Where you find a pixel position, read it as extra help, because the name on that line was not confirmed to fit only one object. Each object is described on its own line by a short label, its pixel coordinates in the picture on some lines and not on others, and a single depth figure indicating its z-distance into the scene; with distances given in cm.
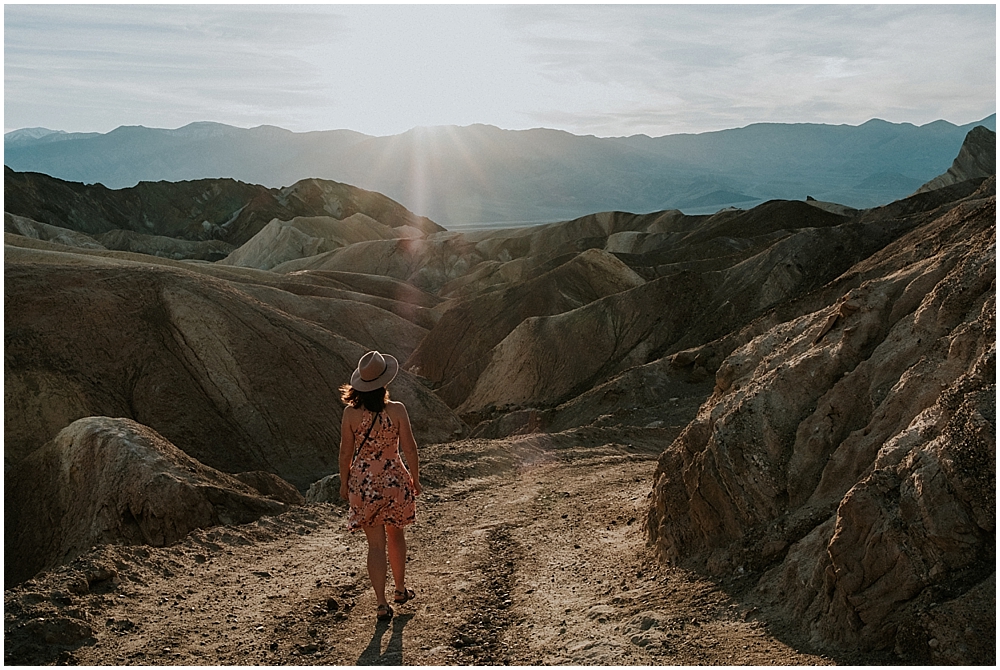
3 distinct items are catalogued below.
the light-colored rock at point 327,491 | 1304
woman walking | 589
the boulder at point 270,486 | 1462
